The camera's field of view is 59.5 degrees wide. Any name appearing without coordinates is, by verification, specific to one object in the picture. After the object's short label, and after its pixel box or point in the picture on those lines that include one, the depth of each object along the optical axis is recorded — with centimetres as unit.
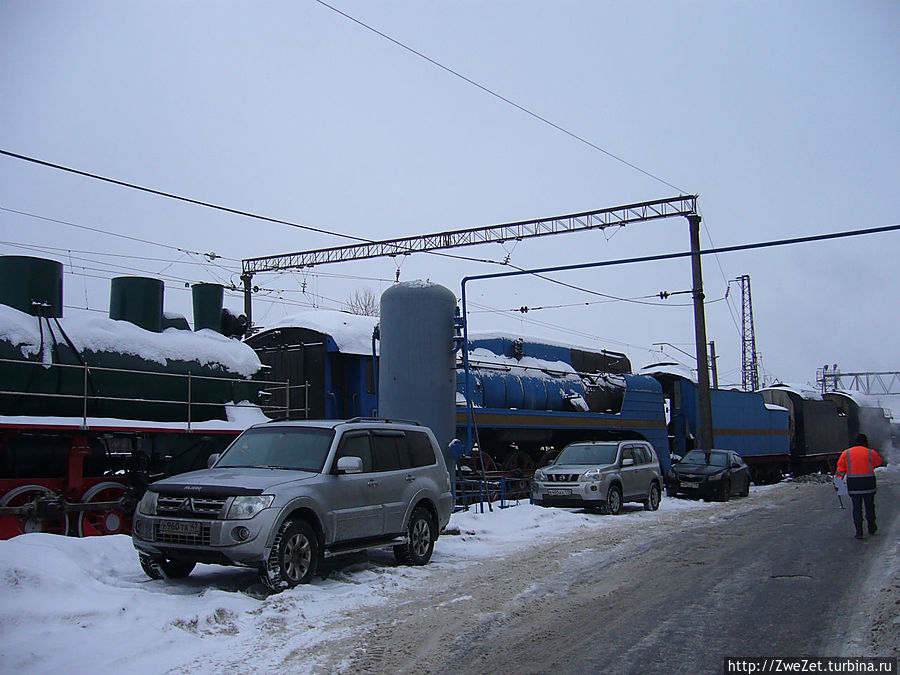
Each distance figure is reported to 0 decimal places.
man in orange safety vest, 1220
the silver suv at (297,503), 772
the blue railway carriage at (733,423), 2747
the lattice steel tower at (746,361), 6153
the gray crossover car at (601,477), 1619
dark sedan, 2108
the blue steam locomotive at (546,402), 1952
